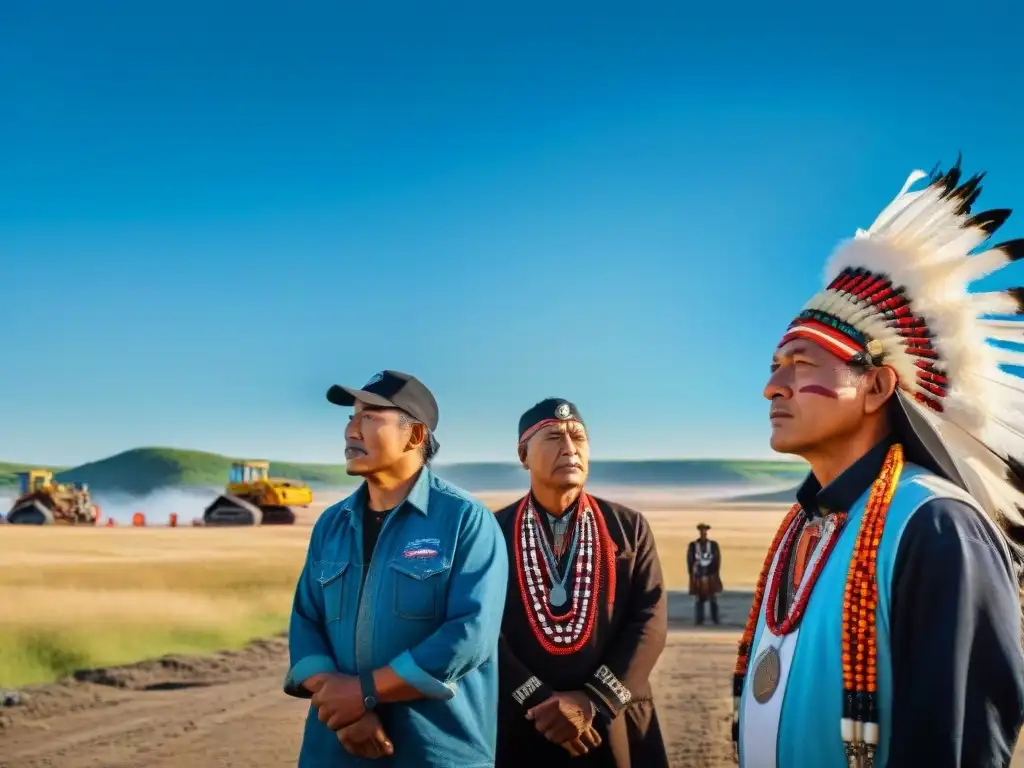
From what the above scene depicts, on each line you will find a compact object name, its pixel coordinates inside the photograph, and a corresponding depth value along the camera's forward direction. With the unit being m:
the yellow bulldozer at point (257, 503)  35.34
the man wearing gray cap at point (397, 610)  3.29
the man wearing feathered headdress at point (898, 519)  2.03
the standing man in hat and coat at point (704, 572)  15.95
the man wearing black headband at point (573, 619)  3.98
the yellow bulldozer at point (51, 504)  35.03
